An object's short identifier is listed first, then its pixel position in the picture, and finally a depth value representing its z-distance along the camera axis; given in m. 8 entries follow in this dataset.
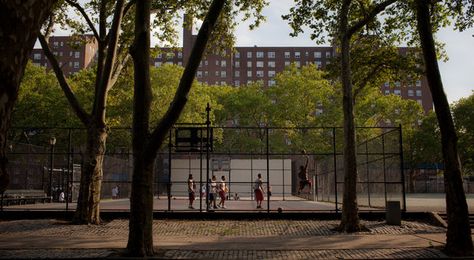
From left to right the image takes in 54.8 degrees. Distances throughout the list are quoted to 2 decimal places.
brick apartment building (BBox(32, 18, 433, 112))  115.31
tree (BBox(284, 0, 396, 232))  15.30
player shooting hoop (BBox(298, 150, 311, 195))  22.95
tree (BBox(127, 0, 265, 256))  10.23
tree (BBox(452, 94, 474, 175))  56.16
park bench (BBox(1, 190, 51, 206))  23.79
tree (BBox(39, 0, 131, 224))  16.02
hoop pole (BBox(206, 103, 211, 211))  17.58
